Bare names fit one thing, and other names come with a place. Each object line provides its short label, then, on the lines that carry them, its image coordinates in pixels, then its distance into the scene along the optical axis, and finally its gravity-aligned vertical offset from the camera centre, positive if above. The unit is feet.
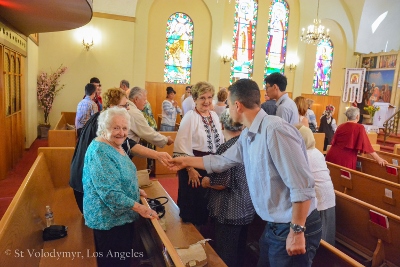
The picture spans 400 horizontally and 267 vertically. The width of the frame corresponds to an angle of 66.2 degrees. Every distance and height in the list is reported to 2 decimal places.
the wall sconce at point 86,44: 29.45 +4.29
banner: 40.50 +2.66
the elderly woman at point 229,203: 7.13 -2.47
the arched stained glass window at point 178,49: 34.12 +5.11
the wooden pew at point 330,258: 5.58 -2.95
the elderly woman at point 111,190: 6.36 -2.12
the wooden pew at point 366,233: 8.06 -3.62
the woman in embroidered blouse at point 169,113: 22.38 -1.42
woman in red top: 12.82 -1.62
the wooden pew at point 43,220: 5.82 -3.55
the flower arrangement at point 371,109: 38.27 -0.43
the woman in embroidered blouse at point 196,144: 8.37 -1.36
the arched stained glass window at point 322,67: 41.27 +4.82
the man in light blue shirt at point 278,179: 4.82 -1.26
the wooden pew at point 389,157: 16.13 -2.67
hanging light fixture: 32.42 +7.23
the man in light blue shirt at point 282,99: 11.07 +0.07
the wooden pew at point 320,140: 23.47 -2.85
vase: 27.35 -3.85
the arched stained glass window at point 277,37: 38.17 +7.97
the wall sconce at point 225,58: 35.63 +4.51
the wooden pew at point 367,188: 10.50 -3.07
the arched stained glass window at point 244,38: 36.86 +7.27
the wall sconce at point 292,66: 38.91 +4.42
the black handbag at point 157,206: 8.32 -3.17
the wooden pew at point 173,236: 7.00 -3.65
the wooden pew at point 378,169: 13.38 -2.91
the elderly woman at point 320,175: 8.23 -1.93
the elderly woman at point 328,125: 24.82 -1.73
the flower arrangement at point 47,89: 27.27 -0.22
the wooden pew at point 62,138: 17.04 -2.80
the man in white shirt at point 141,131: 10.42 -1.31
